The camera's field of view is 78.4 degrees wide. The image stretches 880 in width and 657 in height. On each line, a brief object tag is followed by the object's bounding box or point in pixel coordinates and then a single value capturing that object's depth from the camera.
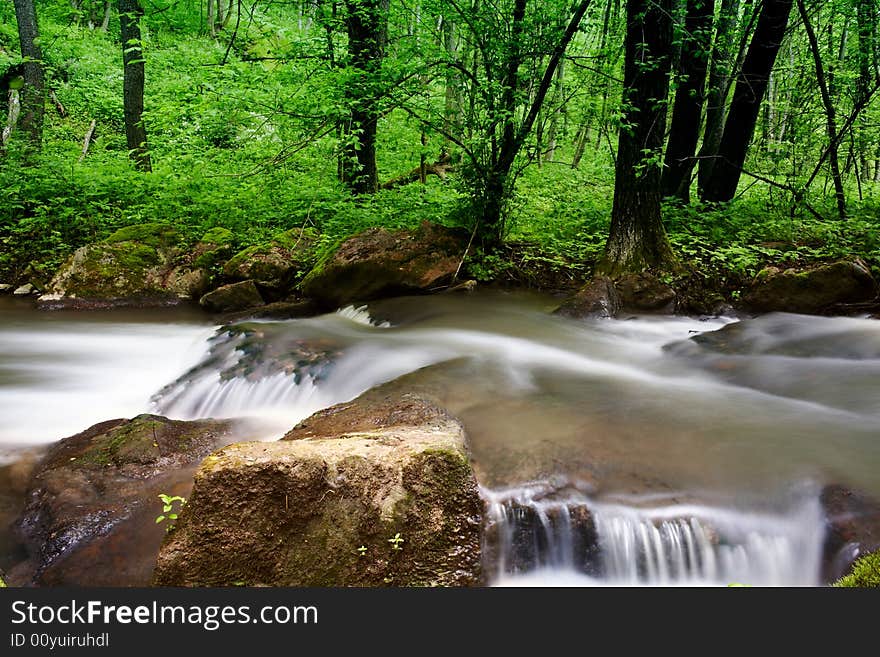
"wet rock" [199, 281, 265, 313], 7.52
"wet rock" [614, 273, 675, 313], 6.59
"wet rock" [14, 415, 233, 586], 2.95
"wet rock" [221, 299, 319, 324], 7.04
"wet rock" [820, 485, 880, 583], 2.55
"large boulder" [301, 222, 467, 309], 7.11
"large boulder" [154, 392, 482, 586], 2.45
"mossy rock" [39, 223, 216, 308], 7.77
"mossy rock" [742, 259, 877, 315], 6.07
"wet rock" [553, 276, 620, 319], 6.43
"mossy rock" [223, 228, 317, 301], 7.74
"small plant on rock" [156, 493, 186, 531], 3.17
